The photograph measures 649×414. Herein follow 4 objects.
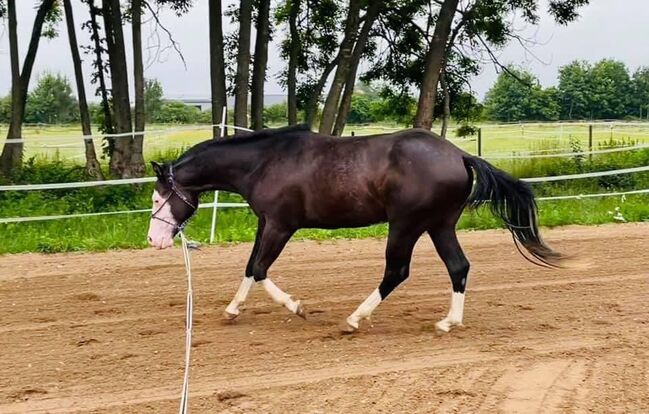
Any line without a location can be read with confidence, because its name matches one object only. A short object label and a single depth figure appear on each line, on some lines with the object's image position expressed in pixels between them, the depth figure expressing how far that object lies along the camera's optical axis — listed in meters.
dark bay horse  5.40
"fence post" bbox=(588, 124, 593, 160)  16.99
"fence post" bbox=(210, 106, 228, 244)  9.35
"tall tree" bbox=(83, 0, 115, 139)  15.55
